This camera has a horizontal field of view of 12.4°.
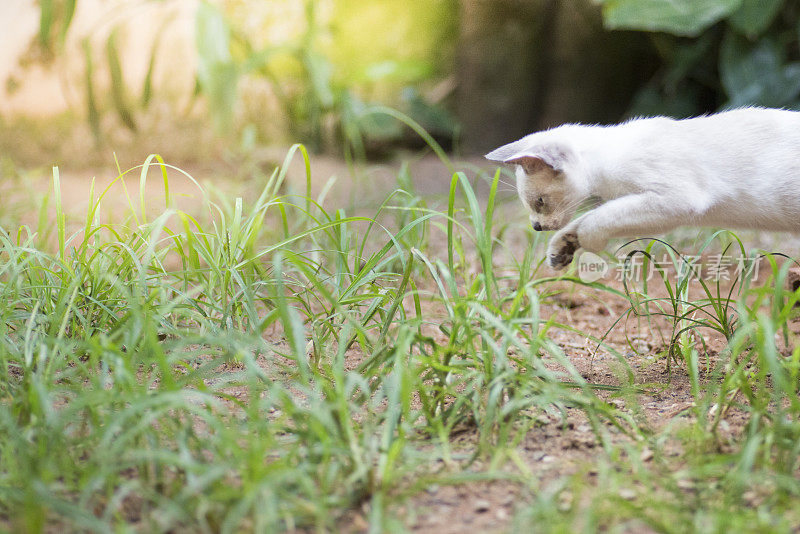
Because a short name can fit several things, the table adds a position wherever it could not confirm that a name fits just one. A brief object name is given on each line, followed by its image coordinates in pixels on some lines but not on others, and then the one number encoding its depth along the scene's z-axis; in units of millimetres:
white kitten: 2700
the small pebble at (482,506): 2546
